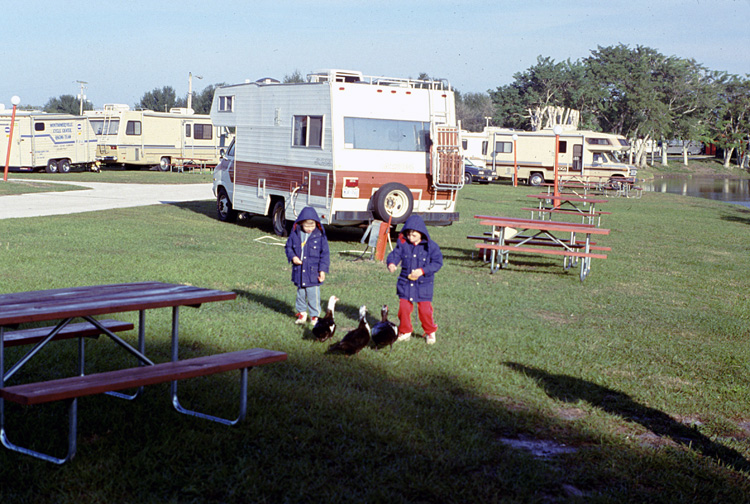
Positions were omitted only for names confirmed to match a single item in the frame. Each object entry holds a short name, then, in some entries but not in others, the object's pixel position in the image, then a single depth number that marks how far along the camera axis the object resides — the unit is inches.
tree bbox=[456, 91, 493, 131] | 4087.1
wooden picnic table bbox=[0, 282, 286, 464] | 153.3
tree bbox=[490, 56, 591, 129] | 2847.0
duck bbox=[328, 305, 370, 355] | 245.8
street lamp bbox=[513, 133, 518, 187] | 1543.8
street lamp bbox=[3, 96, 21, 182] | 1010.7
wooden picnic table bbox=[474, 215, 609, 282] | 446.6
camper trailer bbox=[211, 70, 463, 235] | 549.6
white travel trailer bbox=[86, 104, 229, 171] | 1406.3
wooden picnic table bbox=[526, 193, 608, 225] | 743.0
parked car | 1630.2
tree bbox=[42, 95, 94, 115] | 4089.6
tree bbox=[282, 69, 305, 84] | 3869.6
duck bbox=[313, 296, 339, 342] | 257.9
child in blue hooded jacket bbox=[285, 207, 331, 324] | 289.0
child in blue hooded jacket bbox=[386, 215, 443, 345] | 274.1
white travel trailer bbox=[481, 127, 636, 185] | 1485.0
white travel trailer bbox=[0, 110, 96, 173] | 1245.1
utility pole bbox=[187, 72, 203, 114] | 2177.7
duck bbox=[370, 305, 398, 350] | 255.1
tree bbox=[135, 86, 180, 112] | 4017.5
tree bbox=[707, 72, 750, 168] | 3029.0
